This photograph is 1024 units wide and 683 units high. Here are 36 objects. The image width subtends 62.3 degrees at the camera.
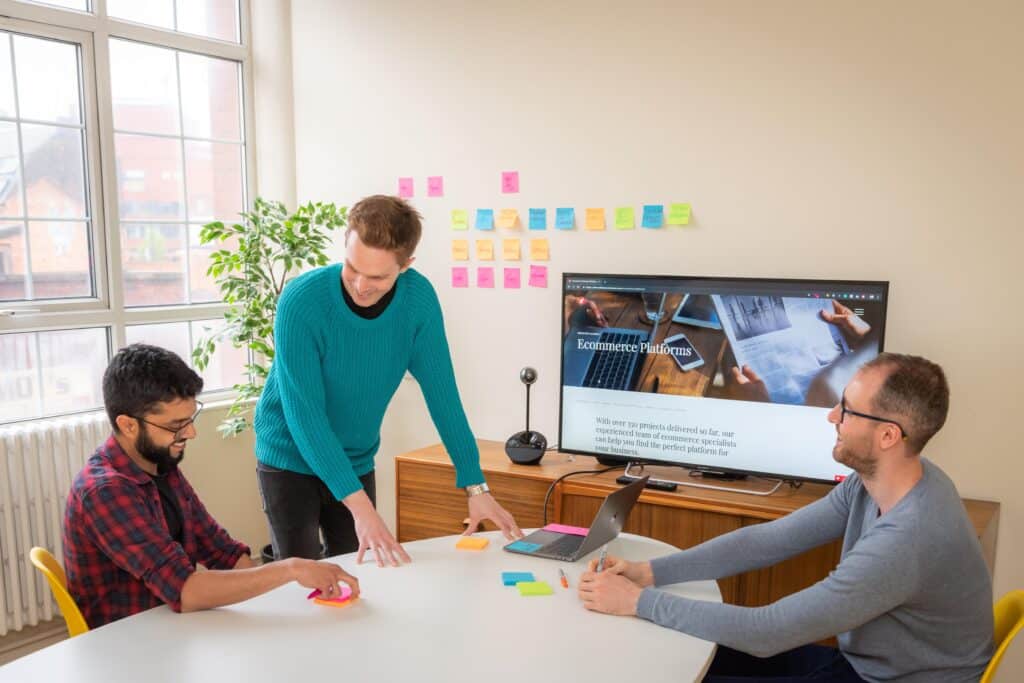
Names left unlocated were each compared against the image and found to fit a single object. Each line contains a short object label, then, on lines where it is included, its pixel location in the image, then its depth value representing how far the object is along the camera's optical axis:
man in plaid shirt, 1.71
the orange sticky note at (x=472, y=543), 2.12
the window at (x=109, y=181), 3.33
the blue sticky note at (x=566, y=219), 3.36
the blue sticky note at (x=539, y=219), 3.43
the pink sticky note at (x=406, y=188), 3.75
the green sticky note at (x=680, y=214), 3.13
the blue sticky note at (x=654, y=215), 3.18
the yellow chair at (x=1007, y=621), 1.60
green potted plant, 3.55
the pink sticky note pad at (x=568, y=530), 2.26
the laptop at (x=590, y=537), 1.99
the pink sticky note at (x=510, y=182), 3.48
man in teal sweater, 2.01
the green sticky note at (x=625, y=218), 3.25
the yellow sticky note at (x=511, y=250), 3.50
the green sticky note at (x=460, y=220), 3.62
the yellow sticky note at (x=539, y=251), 3.45
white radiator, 3.11
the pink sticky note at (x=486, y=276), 3.59
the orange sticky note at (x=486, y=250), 3.57
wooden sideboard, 2.66
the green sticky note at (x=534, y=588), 1.84
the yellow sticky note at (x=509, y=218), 3.49
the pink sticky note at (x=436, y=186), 3.66
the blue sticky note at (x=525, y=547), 2.09
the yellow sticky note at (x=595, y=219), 3.30
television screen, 2.73
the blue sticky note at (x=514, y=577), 1.89
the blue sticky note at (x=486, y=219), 3.55
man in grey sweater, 1.59
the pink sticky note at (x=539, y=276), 3.46
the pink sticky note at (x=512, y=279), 3.52
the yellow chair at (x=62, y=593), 1.70
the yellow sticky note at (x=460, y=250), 3.63
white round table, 1.48
